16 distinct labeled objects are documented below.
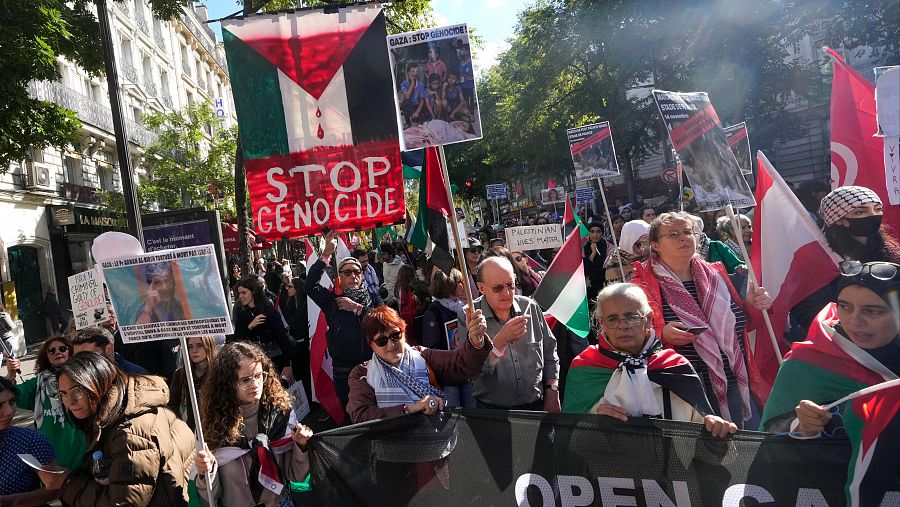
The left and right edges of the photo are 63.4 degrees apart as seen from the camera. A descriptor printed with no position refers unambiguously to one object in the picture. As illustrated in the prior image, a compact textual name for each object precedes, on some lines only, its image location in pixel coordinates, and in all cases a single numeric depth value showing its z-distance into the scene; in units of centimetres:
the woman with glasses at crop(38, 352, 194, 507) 304
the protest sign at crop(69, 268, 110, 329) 589
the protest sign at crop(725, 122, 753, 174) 826
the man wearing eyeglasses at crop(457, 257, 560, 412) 383
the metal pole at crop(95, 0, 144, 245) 811
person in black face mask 370
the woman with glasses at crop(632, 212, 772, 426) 366
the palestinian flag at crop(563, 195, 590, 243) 880
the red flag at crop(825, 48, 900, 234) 491
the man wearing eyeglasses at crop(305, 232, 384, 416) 592
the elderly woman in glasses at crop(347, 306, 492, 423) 353
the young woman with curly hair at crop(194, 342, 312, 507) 327
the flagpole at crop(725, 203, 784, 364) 373
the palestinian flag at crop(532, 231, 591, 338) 468
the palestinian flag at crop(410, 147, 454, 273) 445
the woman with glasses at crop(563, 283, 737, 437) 298
